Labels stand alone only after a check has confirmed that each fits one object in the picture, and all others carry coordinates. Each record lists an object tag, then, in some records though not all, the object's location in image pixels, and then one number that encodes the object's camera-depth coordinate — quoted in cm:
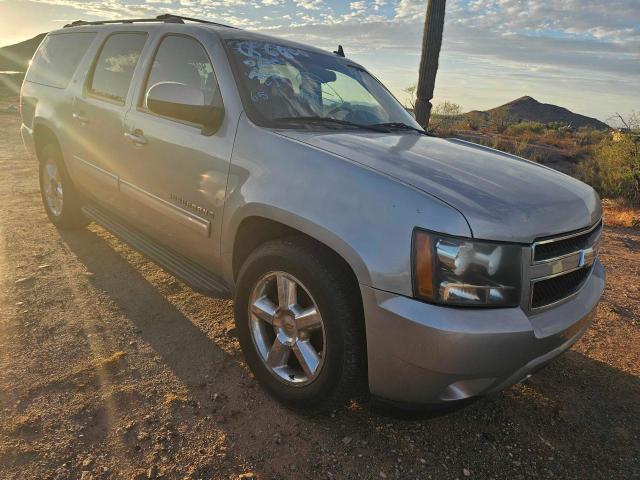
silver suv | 191
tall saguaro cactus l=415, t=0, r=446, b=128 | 745
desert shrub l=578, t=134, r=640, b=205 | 877
